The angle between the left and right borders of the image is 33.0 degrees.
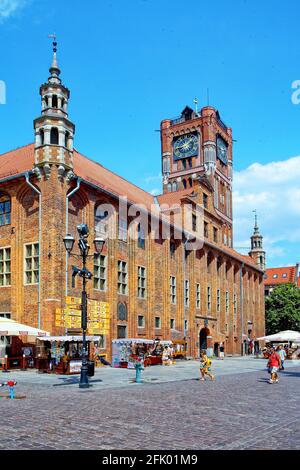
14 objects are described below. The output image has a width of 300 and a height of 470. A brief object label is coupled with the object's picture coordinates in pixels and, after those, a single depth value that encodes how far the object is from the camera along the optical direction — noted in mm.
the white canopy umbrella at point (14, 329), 23641
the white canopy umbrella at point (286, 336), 42422
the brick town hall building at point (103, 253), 28781
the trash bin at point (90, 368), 21922
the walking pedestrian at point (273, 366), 21000
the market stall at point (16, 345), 24031
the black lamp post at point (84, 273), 18391
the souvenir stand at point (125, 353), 29516
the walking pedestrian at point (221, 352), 45031
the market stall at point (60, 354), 24141
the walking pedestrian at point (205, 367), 22094
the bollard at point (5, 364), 25844
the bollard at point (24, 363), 26797
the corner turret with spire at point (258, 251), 74625
